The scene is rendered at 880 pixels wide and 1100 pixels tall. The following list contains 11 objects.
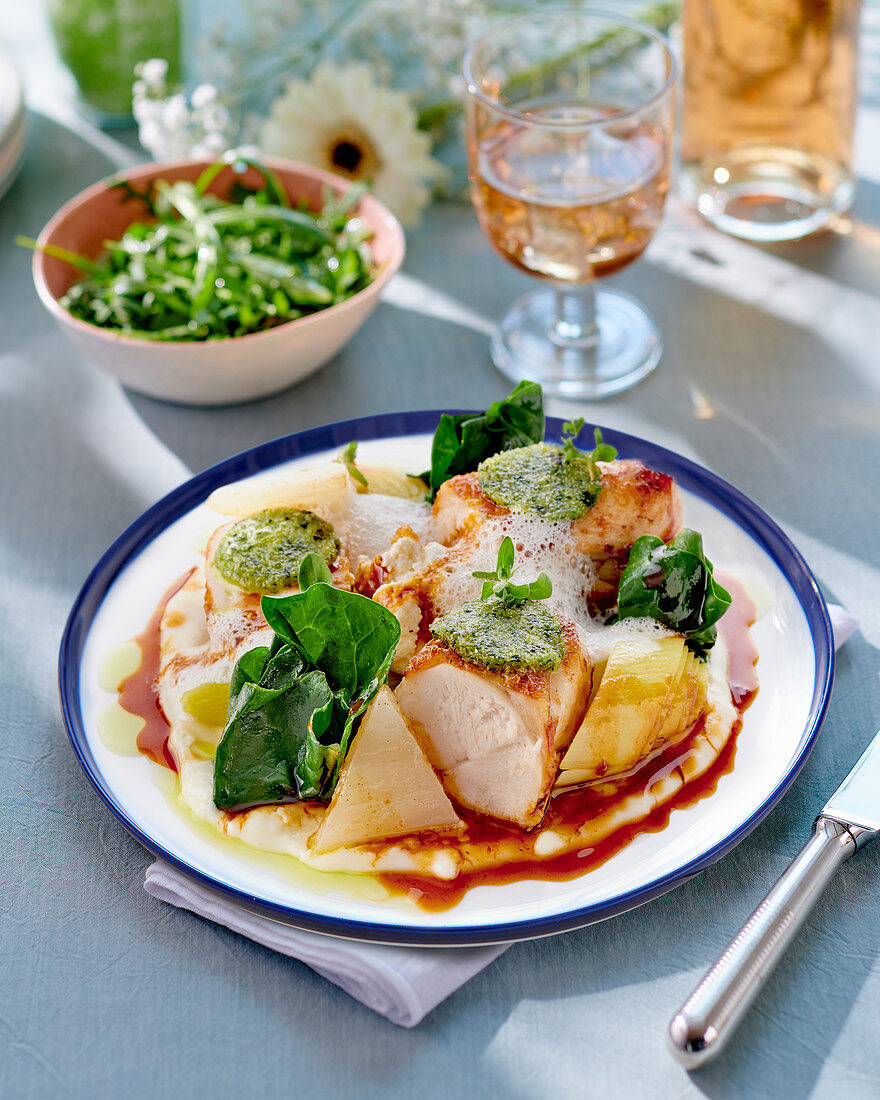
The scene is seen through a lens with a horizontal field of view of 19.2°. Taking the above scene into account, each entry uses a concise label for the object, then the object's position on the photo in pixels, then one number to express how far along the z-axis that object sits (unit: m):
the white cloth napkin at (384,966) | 0.82
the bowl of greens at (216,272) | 0.97
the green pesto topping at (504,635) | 0.84
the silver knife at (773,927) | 0.78
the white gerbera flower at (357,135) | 1.05
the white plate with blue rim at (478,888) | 0.82
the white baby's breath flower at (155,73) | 1.08
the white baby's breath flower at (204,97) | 1.07
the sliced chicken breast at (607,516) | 0.87
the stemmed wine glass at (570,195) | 0.96
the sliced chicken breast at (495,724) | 0.84
